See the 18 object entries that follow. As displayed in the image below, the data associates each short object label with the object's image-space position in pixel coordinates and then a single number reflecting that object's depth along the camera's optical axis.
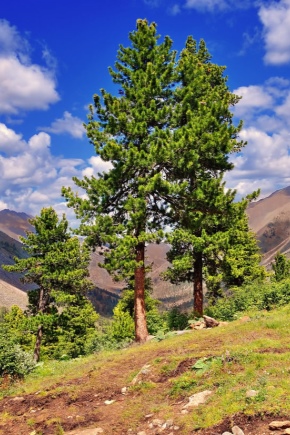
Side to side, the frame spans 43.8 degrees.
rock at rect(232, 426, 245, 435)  6.49
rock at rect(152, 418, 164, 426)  7.98
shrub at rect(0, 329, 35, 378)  14.99
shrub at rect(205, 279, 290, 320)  22.38
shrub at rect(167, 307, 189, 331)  24.29
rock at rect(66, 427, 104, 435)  8.12
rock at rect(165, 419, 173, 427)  7.75
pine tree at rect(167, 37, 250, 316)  19.58
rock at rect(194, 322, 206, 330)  18.91
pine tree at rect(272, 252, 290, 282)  48.05
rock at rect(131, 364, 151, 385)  11.20
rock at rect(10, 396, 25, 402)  11.87
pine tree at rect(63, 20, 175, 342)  18.98
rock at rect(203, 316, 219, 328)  18.53
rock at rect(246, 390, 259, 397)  7.67
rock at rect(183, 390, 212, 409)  8.43
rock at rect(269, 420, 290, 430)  6.27
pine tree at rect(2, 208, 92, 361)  31.14
